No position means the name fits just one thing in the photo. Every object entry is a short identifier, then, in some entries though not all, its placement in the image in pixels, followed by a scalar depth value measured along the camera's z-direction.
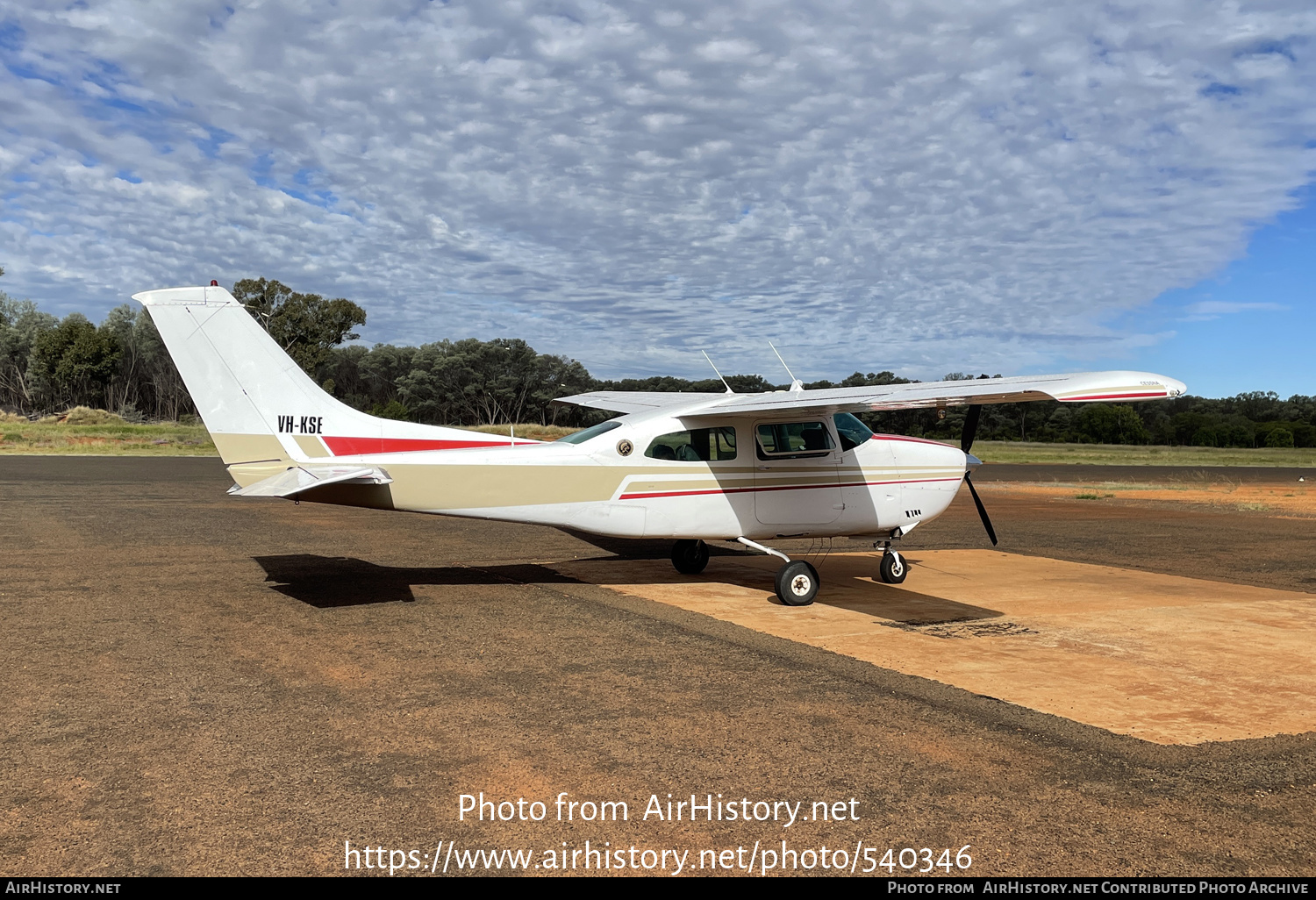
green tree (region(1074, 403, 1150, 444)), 81.69
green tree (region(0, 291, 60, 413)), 89.69
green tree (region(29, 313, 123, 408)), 78.25
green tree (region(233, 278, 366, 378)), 63.56
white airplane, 8.63
